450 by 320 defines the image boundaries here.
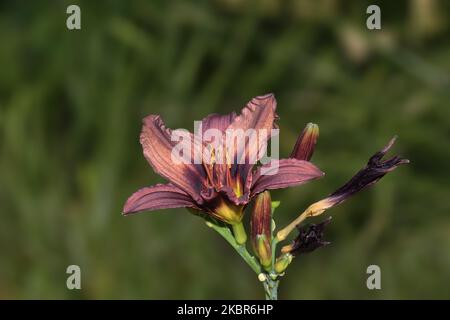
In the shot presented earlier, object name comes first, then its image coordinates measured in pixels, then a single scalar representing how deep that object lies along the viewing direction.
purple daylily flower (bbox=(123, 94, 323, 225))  0.75
